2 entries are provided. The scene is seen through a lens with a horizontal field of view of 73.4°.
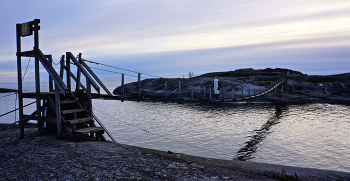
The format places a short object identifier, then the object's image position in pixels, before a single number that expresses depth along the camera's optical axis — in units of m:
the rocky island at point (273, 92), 44.84
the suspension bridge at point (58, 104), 8.92
